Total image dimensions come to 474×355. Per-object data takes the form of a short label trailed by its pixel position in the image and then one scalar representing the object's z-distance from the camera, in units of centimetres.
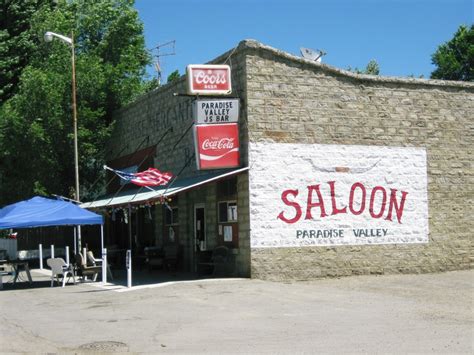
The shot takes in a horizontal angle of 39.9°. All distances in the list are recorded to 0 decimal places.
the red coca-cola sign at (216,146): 1845
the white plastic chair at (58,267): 1881
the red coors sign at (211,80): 1875
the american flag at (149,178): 1956
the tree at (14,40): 3216
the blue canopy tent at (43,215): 1809
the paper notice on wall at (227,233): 1944
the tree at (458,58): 4314
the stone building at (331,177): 1858
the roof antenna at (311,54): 2136
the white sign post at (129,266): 1752
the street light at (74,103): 2478
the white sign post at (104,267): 1925
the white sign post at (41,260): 2601
